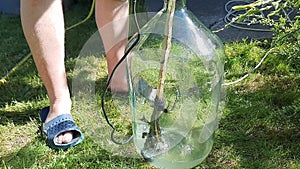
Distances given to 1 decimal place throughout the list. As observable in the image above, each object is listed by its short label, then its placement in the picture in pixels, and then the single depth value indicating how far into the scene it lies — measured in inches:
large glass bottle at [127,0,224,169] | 44.9
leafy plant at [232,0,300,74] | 57.5
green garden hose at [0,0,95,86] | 71.8
